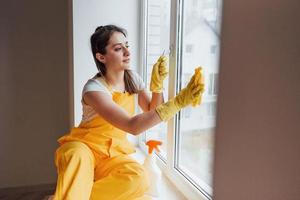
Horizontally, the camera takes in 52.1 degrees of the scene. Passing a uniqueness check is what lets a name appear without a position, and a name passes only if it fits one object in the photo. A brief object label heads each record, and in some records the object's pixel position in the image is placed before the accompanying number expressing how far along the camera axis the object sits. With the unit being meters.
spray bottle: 1.23
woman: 1.08
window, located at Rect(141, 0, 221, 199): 1.12
